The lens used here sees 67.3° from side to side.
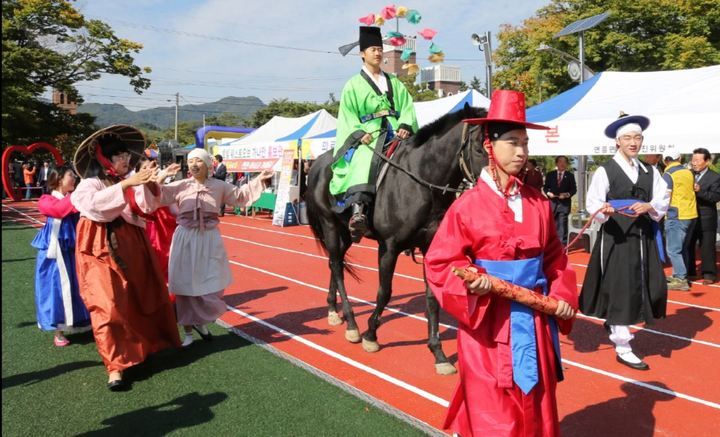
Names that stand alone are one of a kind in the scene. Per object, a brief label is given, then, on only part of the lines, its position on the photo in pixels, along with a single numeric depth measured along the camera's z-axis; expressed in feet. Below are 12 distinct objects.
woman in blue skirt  16.99
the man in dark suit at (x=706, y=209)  26.89
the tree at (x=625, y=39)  80.23
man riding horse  16.90
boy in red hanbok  7.66
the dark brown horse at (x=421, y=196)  14.61
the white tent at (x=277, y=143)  49.62
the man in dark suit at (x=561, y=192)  36.60
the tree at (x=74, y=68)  63.05
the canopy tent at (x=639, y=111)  24.63
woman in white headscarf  16.14
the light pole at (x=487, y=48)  49.80
